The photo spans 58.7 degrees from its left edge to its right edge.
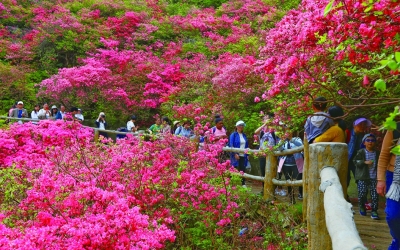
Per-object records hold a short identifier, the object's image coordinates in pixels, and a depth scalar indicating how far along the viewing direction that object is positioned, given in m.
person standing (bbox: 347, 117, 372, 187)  5.22
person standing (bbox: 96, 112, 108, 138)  10.15
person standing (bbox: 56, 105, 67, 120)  10.62
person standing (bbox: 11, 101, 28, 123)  11.03
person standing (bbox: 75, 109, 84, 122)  9.83
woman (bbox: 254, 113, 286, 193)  5.67
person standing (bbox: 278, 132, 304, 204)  5.38
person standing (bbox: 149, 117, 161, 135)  6.51
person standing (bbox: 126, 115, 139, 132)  9.79
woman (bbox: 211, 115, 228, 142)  6.46
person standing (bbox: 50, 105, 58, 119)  11.00
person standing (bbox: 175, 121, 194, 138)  7.21
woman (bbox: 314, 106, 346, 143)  3.88
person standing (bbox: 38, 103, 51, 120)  10.70
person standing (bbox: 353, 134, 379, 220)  4.80
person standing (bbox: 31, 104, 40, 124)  11.37
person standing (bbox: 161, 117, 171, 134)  7.35
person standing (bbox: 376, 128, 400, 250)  2.65
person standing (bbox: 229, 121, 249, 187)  6.36
